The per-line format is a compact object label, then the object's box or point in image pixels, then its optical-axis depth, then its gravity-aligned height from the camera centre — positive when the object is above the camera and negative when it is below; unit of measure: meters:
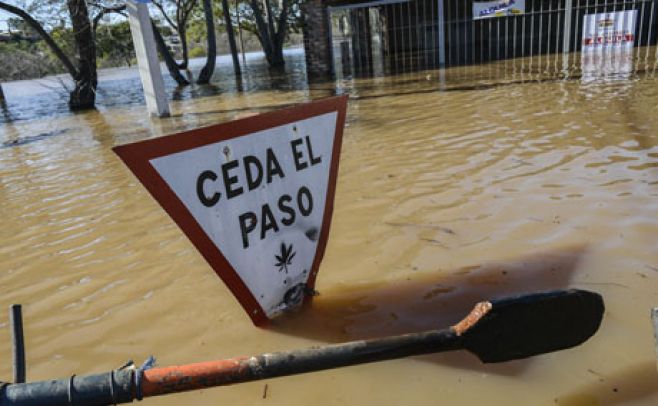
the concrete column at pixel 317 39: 15.97 +0.53
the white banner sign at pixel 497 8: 17.00 +1.00
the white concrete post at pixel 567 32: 15.09 +0.00
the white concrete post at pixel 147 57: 9.61 +0.29
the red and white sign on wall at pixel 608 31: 15.95 -0.08
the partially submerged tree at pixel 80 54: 13.47 +0.66
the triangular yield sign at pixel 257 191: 2.07 -0.57
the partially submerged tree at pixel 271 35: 22.74 +1.17
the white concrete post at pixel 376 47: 17.49 +0.20
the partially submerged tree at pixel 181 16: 20.00 +2.12
